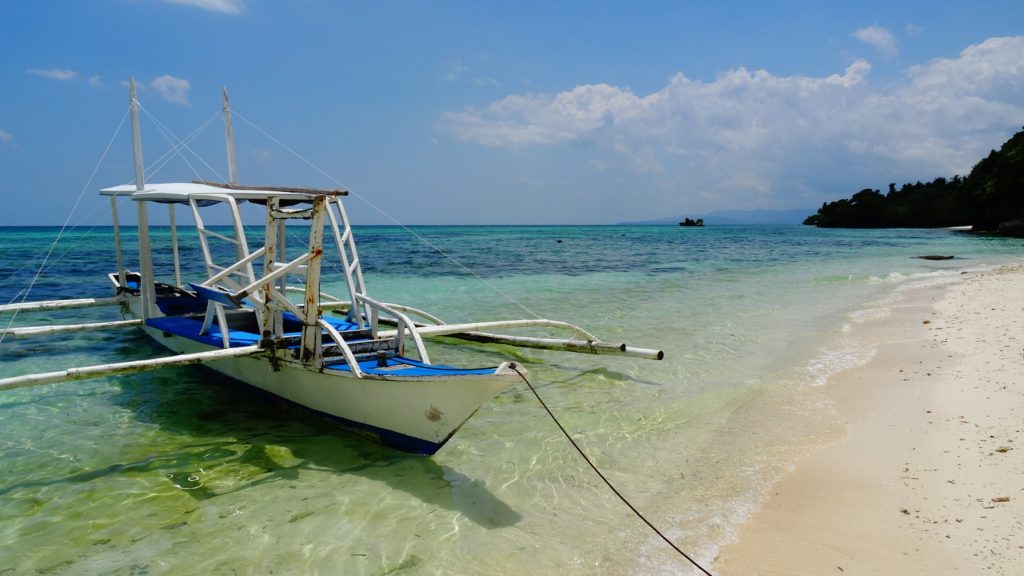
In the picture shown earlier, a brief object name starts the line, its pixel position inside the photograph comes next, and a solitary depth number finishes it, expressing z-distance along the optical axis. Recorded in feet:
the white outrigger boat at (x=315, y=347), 17.33
